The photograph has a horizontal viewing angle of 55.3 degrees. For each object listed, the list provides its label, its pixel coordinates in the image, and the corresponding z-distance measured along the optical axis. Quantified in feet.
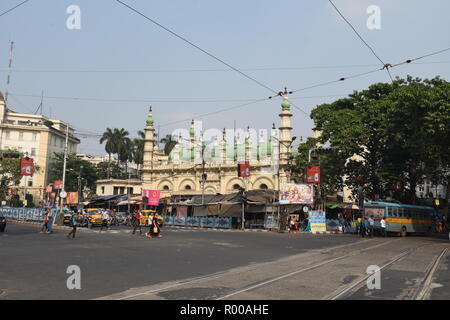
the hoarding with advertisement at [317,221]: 109.91
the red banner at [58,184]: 138.31
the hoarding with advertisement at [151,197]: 148.25
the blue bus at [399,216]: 103.14
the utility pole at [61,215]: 110.96
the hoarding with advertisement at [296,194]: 112.88
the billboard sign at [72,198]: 156.22
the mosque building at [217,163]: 186.60
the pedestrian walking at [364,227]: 94.58
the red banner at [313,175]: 110.52
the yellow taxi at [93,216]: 113.20
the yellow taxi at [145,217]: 118.07
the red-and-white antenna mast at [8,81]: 208.74
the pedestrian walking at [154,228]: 78.37
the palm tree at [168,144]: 273.54
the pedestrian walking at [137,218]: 86.38
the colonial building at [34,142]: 275.59
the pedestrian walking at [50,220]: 79.87
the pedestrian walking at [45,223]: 78.00
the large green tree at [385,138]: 94.79
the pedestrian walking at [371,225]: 94.66
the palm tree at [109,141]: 273.07
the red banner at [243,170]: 132.46
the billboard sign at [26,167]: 110.73
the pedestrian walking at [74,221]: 67.65
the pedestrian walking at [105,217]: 104.24
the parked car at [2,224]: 81.46
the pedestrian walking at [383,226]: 96.37
